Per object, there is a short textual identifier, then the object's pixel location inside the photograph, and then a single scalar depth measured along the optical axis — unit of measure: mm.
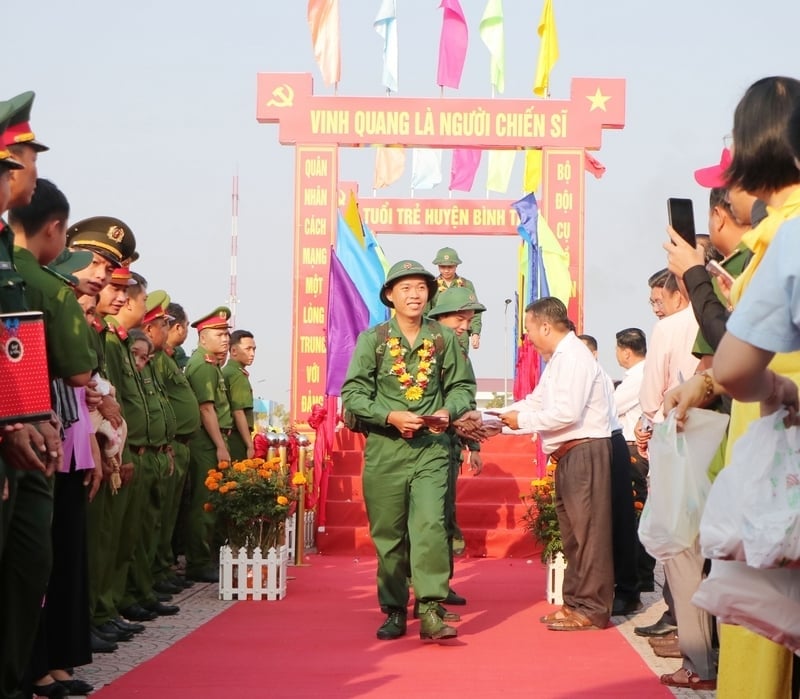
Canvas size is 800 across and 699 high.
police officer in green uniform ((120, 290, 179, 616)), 7465
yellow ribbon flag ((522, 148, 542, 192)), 21000
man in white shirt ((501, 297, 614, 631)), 7285
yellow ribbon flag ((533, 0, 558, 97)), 19125
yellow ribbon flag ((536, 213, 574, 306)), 13805
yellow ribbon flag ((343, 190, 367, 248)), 14289
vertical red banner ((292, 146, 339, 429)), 18266
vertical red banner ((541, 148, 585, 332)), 18078
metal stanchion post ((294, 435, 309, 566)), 10484
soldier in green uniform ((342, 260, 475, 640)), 6832
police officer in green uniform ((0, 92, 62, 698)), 4270
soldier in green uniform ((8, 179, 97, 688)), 4539
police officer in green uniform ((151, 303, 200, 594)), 8695
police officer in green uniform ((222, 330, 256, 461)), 10586
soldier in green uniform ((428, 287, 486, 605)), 9508
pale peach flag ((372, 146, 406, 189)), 25719
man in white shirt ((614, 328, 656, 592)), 8672
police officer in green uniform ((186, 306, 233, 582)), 9703
